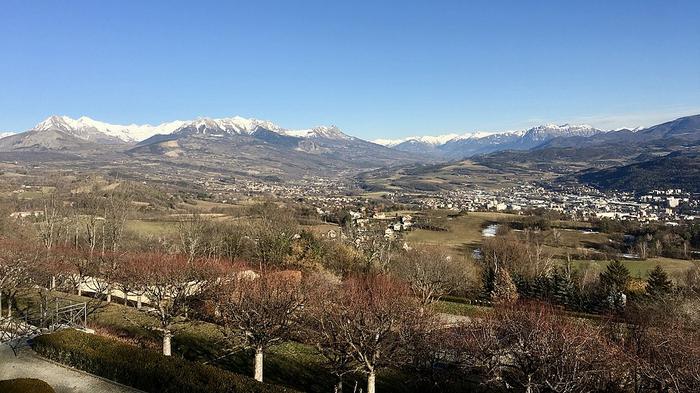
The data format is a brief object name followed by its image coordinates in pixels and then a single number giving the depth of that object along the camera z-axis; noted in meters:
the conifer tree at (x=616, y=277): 43.59
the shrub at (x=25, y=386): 12.91
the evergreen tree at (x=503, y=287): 37.83
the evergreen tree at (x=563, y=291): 43.10
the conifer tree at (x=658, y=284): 39.23
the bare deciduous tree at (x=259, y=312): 18.56
